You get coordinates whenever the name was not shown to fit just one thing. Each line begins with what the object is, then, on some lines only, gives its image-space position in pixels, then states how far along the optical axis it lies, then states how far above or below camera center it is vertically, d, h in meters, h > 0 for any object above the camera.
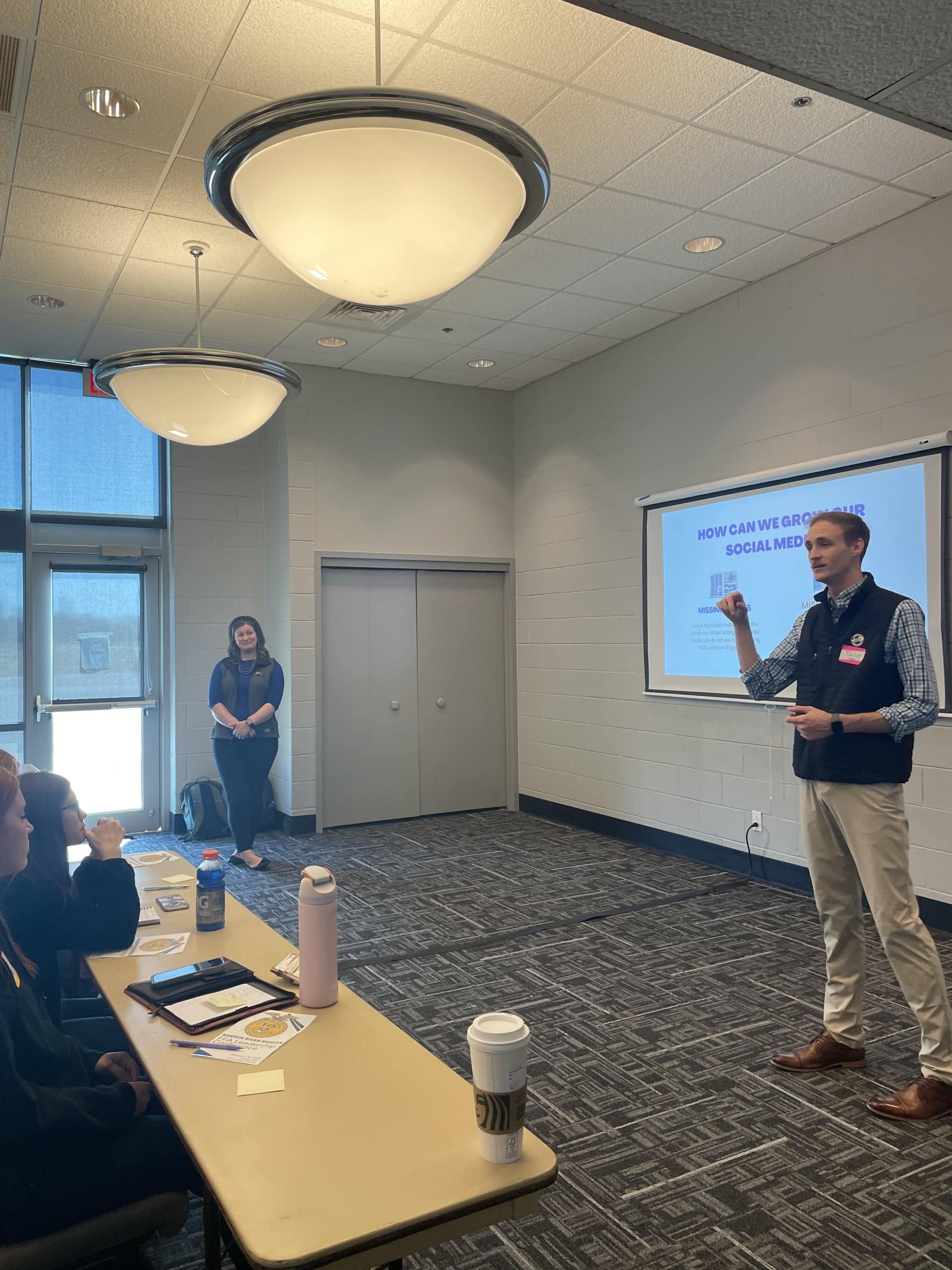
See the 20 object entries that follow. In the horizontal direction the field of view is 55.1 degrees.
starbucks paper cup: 1.25 -0.60
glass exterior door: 6.20 -0.15
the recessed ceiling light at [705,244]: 4.44 +2.00
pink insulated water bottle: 1.80 -0.57
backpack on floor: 6.18 -1.04
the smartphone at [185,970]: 1.90 -0.67
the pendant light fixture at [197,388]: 3.50 +1.07
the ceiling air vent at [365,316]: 5.17 +1.98
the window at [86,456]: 6.21 +1.42
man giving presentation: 2.48 -0.37
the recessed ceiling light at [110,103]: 3.16 +1.96
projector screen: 4.04 +0.49
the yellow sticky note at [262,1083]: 1.47 -0.70
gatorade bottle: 2.27 -0.60
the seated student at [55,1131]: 1.40 -0.77
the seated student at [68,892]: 1.99 -0.53
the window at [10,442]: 6.08 +1.46
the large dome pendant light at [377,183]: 1.76 +0.97
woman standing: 5.53 -0.41
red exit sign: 6.00 +1.80
